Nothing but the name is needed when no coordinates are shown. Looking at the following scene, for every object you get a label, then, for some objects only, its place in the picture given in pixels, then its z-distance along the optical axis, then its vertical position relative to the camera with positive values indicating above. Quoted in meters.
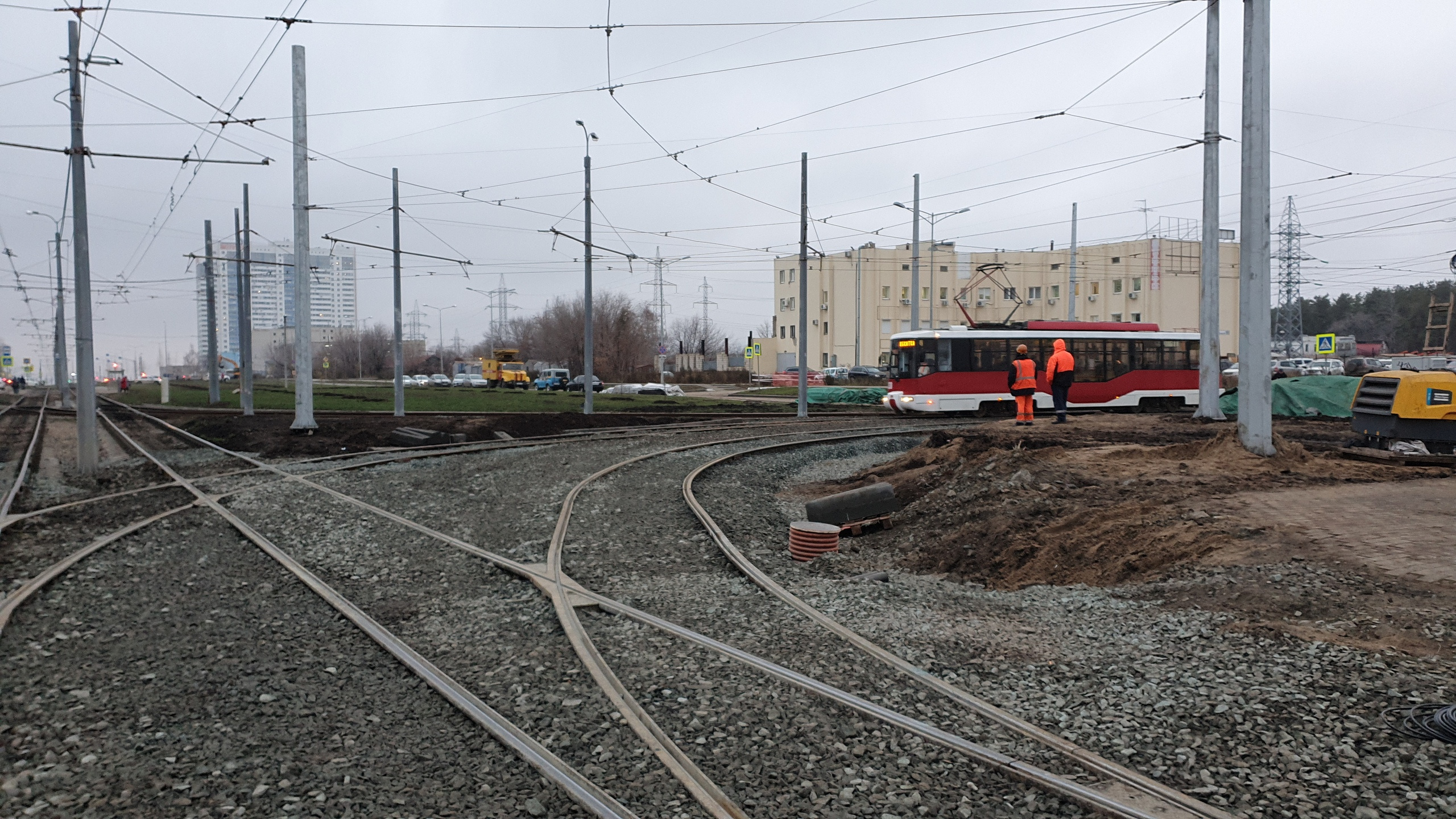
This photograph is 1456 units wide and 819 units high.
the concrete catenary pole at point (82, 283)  16.58 +1.68
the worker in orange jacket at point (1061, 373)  18.17 -0.06
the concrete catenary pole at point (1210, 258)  17.61 +2.23
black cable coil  4.15 -1.64
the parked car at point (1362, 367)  32.28 +0.08
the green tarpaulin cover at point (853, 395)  40.03 -1.04
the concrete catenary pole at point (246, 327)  31.12 +1.74
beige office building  72.38 +6.74
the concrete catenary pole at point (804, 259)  27.83 +3.45
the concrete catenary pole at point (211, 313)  35.97 +2.48
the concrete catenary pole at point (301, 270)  21.52 +2.50
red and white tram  26.47 +0.15
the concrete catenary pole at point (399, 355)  27.86 +0.57
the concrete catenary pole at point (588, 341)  26.91 +0.98
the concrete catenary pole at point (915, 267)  33.62 +3.97
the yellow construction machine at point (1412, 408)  12.77 -0.56
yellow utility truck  71.44 +0.12
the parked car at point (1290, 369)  48.28 +0.04
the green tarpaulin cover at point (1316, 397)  23.53 -0.73
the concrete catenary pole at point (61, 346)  43.72 +1.73
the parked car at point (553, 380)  64.69 -0.51
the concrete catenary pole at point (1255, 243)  11.05 +1.53
